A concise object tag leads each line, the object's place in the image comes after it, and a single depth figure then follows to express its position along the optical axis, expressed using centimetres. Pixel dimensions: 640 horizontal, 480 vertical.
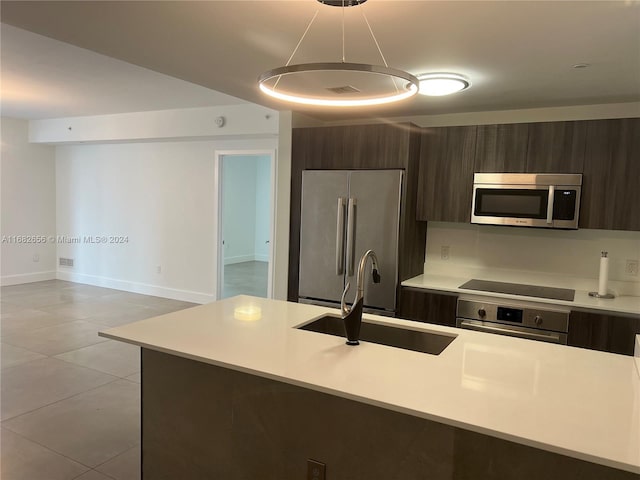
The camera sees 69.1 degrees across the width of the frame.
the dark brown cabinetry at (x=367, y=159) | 383
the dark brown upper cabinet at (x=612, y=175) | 331
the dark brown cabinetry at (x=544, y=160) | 334
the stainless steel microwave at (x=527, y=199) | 349
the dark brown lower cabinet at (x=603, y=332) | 311
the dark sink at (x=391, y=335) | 238
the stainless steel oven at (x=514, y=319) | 330
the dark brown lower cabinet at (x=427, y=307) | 369
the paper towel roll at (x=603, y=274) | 349
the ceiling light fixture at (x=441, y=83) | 304
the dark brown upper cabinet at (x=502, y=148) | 363
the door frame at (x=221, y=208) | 597
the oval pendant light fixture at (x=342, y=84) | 177
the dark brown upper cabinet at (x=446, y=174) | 386
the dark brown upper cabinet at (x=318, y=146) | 409
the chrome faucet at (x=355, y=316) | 214
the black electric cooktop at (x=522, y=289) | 351
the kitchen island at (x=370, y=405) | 147
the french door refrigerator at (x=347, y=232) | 385
